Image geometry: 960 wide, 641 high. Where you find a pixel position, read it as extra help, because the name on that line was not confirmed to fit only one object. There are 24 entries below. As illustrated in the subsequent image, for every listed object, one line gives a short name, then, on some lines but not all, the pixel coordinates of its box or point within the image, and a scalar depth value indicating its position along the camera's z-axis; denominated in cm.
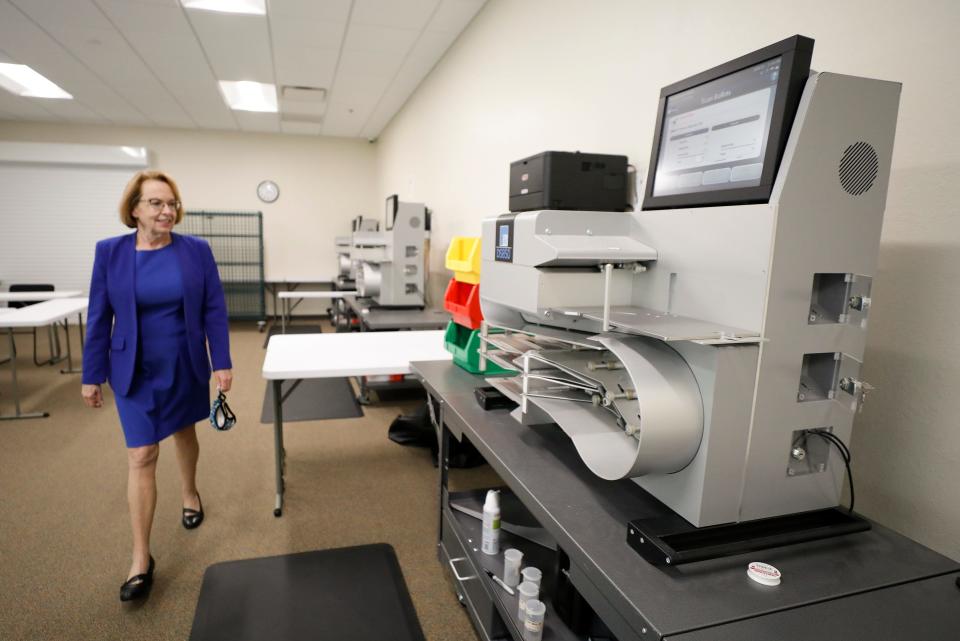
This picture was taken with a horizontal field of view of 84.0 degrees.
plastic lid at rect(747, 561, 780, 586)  94
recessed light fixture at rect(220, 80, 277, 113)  560
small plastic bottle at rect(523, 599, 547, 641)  135
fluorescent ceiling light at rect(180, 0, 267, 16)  360
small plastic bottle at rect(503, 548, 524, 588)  158
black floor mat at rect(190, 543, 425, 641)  184
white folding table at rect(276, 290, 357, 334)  559
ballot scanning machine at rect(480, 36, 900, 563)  100
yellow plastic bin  273
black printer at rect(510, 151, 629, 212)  169
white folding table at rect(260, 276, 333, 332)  834
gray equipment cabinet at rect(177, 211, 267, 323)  807
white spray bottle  173
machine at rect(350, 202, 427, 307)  433
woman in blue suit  196
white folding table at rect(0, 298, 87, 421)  366
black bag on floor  310
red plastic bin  230
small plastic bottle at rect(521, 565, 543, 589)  150
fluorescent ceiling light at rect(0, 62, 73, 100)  520
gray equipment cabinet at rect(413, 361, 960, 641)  85
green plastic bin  226
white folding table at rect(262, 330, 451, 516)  233
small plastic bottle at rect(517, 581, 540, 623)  144
